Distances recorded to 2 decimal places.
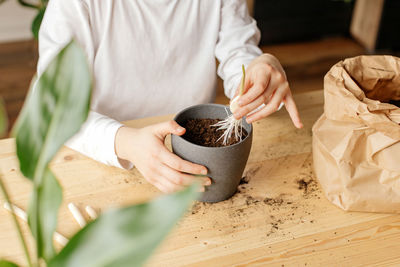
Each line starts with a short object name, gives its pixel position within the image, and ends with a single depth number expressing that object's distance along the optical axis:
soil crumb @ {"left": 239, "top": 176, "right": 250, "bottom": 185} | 0.76
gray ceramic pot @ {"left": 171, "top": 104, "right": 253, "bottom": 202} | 0.63
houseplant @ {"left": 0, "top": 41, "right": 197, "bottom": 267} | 0.27
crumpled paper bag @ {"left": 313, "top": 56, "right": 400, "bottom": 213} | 0.65
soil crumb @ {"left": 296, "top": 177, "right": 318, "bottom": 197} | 0.75
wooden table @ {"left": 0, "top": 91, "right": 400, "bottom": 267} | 0.61
